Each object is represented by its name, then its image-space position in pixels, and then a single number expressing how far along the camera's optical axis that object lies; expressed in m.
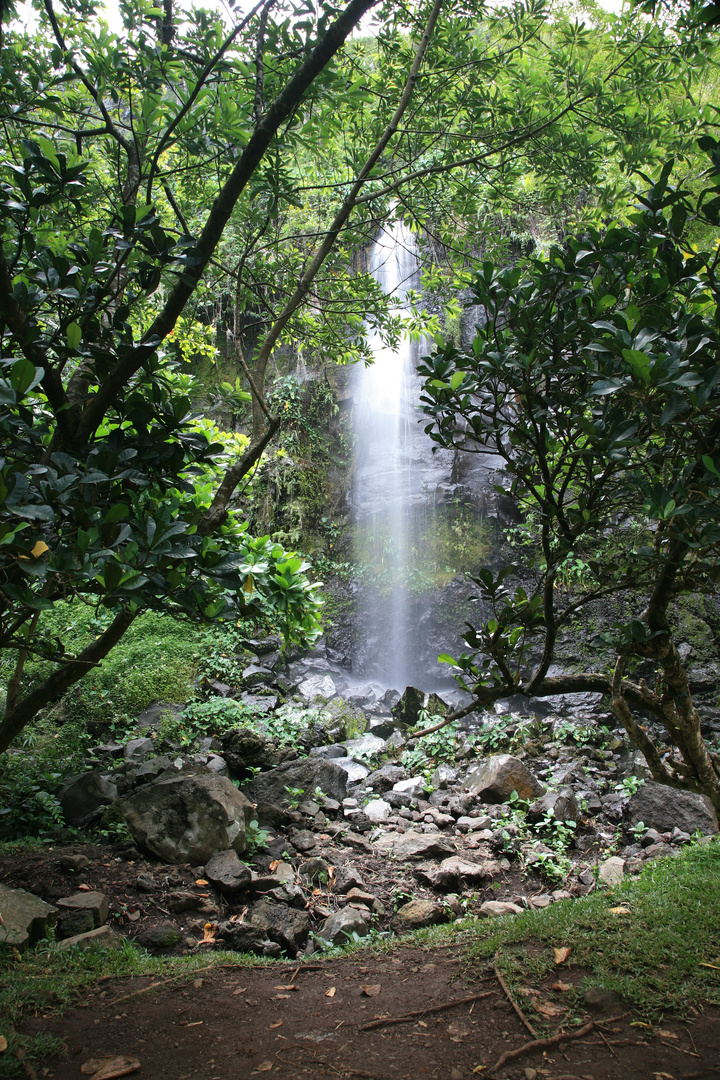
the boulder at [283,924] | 3.12
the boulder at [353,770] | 6.26
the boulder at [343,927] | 3.21
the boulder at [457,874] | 4.00
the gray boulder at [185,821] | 3.71
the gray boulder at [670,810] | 4.73
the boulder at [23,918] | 2.47
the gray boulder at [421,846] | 4.45
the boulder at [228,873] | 3.48
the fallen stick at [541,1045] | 1.67
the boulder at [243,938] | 3.04
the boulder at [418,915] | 3.45
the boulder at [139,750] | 5.18
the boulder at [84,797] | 3.98
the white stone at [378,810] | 5.23
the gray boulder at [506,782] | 5.47
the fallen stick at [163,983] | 2.22
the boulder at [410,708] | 8.16
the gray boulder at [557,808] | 4.99
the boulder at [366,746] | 7.00
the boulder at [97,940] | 2.54
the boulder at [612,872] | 3.89
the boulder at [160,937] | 2.89
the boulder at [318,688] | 9.11
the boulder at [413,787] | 5.83
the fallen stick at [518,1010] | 1.80
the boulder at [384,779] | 6.09
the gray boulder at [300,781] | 5.00
